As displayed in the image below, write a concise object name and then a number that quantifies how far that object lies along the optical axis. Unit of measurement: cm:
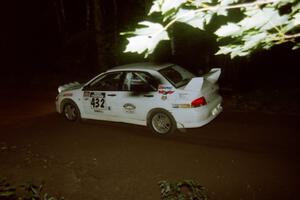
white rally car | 816
